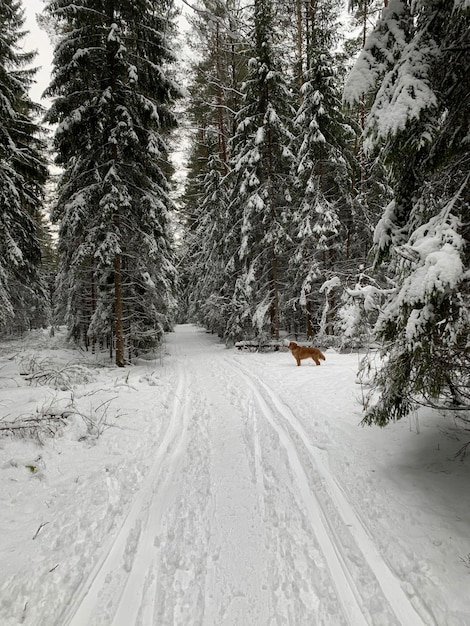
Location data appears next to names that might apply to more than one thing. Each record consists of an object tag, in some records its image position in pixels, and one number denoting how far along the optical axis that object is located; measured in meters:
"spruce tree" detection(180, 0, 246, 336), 16.09
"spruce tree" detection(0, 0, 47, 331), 8.69
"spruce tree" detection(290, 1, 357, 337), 12.55
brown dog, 10.49
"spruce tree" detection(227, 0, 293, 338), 12.99
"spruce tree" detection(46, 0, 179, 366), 9.23
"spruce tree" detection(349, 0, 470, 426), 2.57
